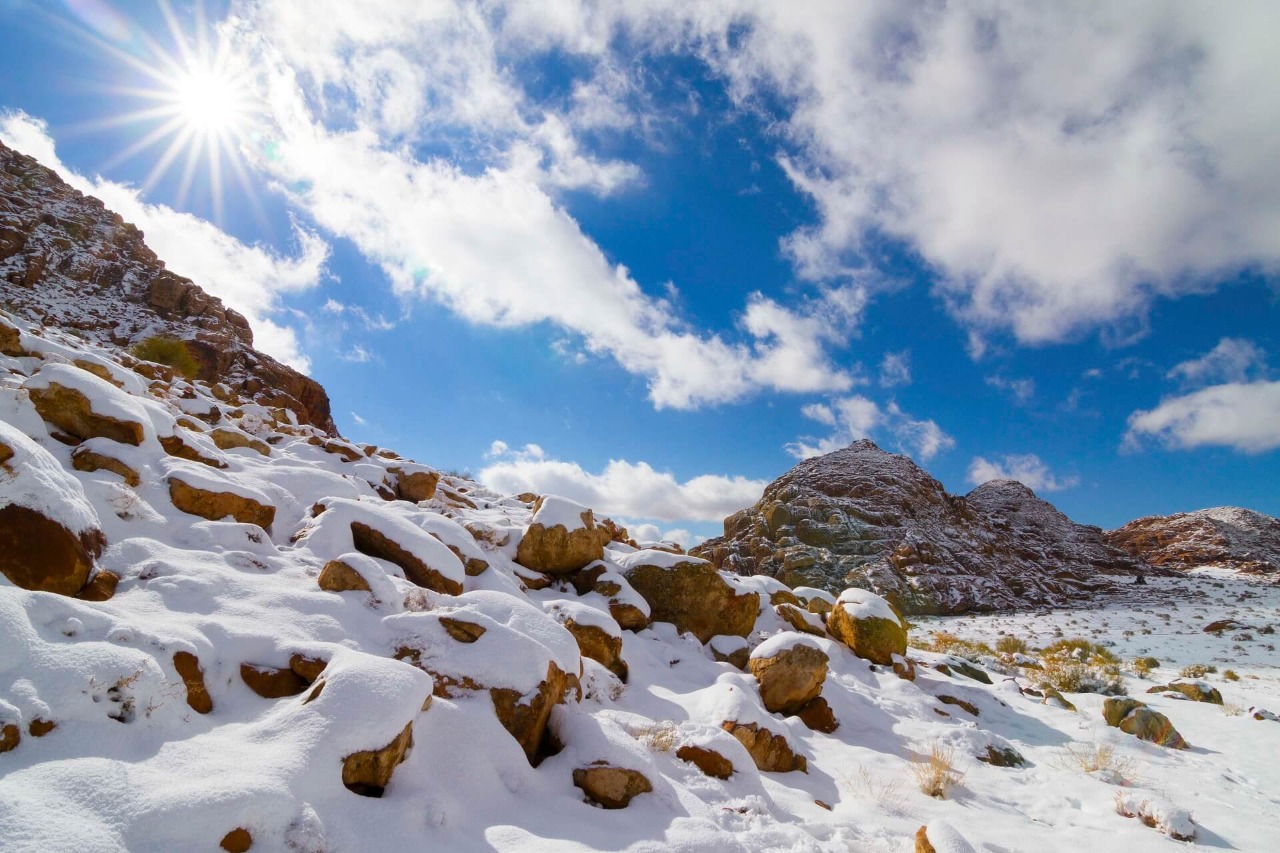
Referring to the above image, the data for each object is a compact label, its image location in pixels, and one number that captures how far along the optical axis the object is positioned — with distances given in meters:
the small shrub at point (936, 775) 6.67
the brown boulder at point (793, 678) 8.92
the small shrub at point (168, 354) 30.30
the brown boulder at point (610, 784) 4.82
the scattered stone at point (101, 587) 4.56
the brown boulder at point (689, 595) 11.05
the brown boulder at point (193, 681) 3.96
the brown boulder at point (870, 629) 12.22
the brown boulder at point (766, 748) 6.74
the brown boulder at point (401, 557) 7.34
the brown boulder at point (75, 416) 6.81
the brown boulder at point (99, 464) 6.39
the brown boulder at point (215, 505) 6.68
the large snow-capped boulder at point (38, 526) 4.25
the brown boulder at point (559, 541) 10.61
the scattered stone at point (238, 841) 2.93
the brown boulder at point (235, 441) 11.15
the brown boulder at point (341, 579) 6.04
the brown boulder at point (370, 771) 3.74
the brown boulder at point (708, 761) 5.75
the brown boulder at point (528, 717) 5.11
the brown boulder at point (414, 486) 14.64
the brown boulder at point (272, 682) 4.37
